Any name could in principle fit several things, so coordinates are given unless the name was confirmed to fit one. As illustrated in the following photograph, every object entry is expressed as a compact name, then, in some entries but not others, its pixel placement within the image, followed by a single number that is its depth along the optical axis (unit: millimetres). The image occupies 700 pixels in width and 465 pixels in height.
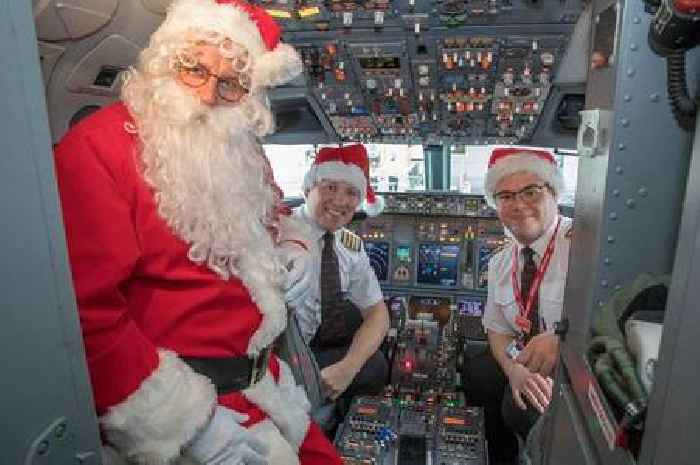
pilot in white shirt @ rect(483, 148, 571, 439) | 2637
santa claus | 1174
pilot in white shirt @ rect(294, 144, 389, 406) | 3014
